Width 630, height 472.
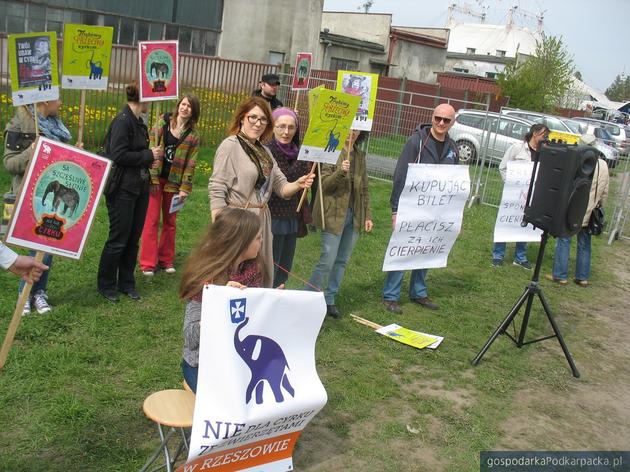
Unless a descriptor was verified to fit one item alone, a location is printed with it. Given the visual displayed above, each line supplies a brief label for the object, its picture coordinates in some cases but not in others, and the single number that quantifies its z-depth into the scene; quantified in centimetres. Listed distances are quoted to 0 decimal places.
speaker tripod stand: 575
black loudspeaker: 535
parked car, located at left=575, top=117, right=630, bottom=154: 2678
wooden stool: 316
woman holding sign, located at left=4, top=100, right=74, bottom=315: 530
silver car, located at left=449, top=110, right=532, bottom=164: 1458
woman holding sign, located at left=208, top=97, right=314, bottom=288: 473
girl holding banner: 334
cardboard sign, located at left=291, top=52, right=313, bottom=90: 1060
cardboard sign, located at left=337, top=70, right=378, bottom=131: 728
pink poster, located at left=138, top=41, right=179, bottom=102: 622
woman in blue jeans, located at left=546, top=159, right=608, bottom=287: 847
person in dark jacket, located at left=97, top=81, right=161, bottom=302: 574
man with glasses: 639
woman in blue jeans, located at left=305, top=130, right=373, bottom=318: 596
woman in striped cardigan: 648
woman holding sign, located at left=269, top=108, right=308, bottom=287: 526
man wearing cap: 836
